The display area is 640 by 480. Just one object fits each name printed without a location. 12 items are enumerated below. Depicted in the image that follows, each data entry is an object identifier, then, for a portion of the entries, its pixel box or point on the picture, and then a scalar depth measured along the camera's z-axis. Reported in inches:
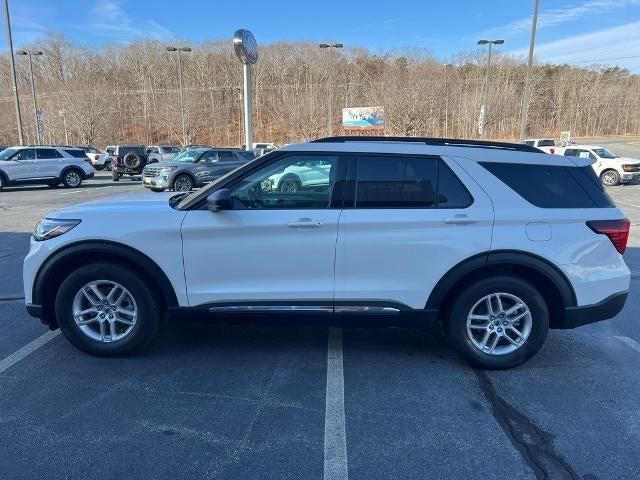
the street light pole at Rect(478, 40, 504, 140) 1246.9
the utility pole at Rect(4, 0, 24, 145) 927.2
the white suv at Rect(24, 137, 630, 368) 137.4
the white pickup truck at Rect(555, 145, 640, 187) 811.4
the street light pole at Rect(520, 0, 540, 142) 914.7
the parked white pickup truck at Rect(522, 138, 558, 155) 1219.2
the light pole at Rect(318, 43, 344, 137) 1343.5
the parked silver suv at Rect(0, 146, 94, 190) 745.0
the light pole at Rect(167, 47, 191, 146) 1457.8
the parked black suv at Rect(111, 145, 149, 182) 985.7
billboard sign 2172.7
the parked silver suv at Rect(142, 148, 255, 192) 677.3
